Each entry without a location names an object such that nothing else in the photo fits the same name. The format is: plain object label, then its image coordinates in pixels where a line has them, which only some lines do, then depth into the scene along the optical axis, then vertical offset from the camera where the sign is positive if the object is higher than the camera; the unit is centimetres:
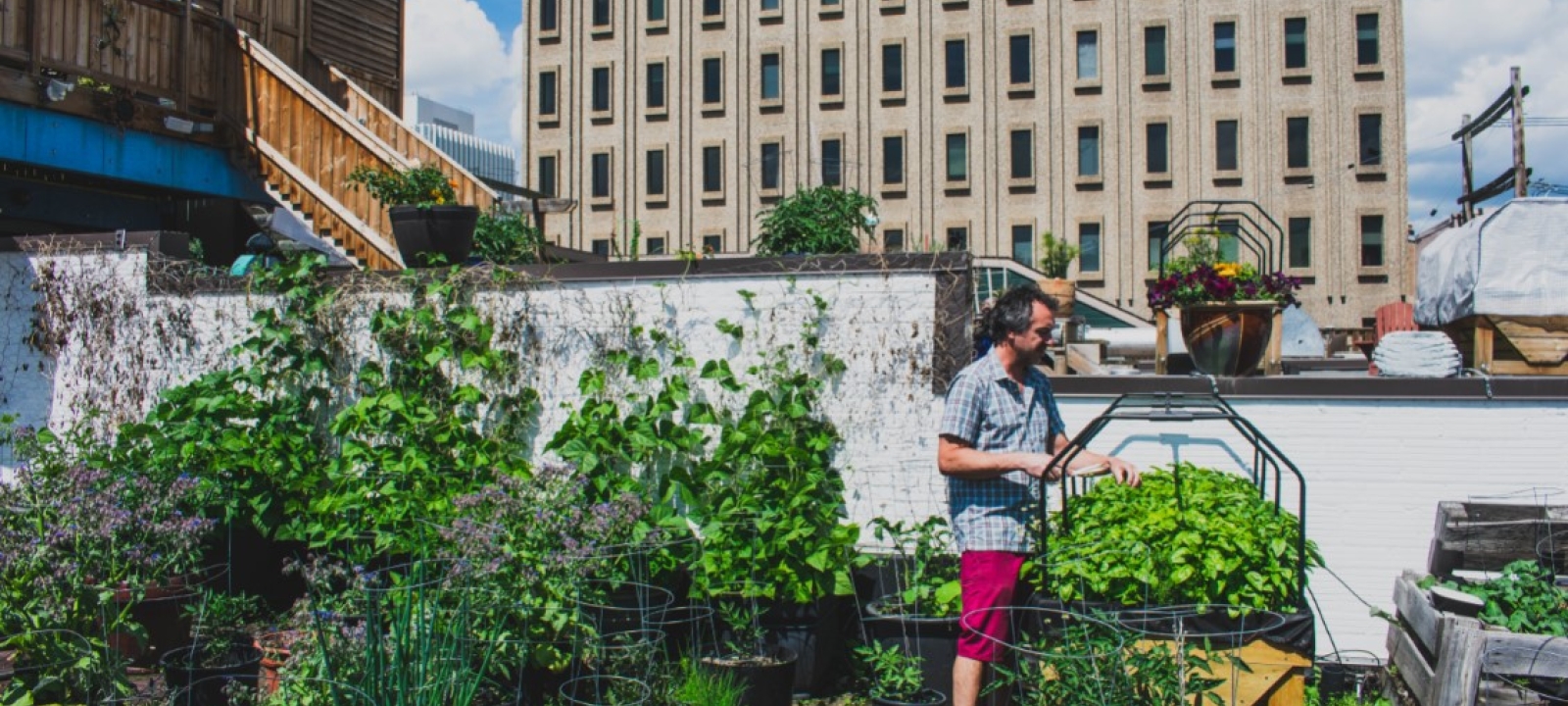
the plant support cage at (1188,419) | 416 -18
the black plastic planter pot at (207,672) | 486 -125
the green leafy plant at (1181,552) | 418 -62
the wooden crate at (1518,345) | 618 +20
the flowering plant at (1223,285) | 601 +50
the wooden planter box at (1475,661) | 405 -97
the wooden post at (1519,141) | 2439 +508
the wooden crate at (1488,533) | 502 -65
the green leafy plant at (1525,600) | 428 -82
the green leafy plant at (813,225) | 1096 +148
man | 445 -31
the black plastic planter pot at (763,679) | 515 -131
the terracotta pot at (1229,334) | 594 +24
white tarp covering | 633 +66
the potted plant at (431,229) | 739 +94
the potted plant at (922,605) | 520 -104
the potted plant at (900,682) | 498 -128
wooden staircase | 1145 +221
